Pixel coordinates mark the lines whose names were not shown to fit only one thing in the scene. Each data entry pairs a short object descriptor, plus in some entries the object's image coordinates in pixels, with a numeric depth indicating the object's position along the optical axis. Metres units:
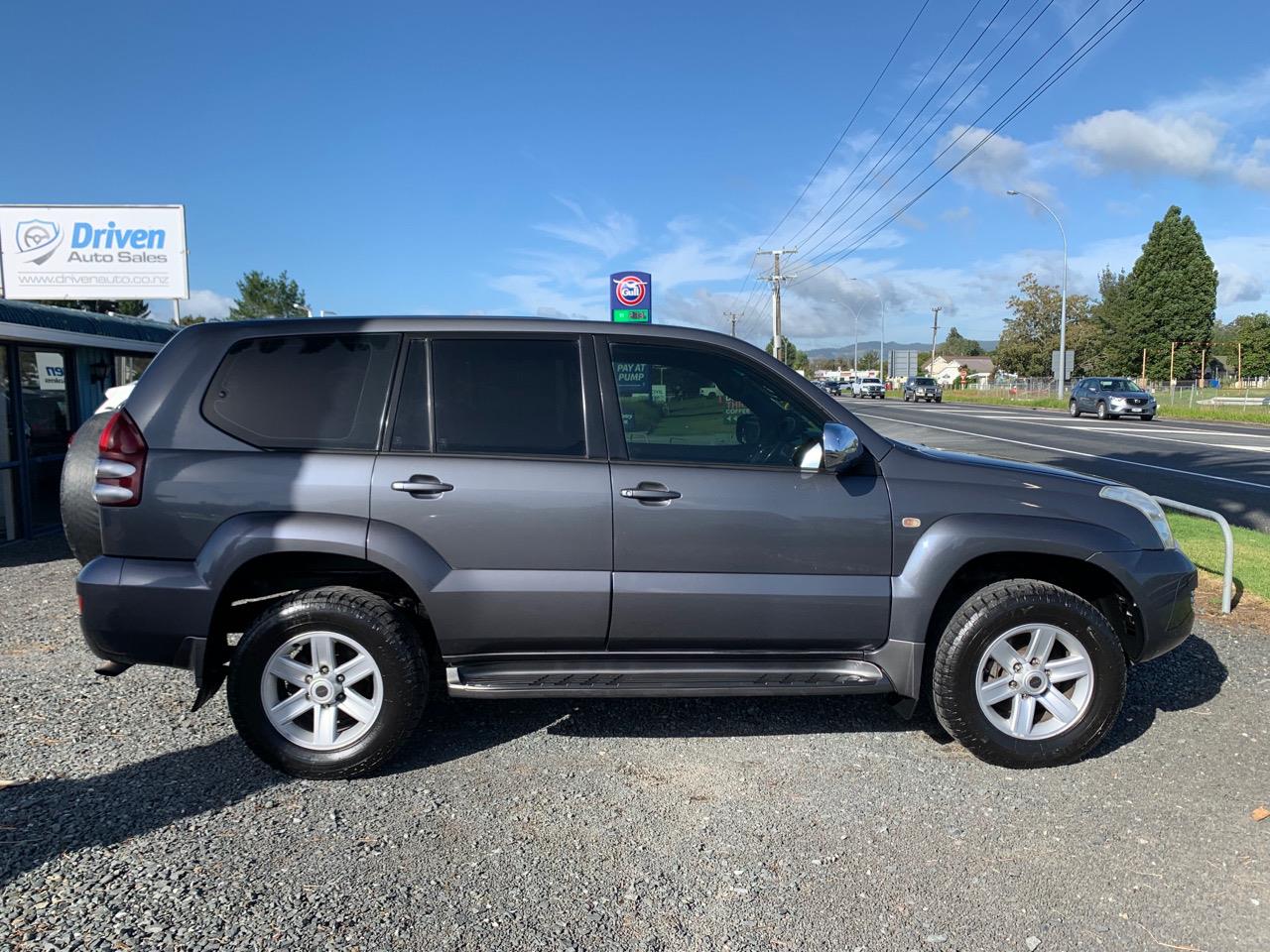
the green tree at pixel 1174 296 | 67.31
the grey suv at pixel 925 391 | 58.78
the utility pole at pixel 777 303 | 46.22
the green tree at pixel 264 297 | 52.28
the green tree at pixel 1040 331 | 83.56
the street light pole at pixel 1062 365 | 43.88
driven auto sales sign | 19.14
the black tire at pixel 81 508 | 4.09
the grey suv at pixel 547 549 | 3.59
